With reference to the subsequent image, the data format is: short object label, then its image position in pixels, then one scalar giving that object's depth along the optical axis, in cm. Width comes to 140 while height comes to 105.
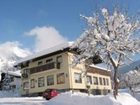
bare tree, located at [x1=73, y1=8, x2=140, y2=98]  1085
